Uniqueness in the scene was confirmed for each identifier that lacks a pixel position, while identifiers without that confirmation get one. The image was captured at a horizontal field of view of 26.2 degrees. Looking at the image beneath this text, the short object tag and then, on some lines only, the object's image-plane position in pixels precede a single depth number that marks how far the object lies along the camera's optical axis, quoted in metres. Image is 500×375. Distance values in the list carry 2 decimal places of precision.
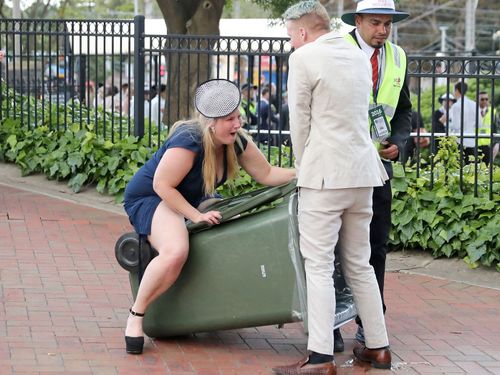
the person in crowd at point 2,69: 11.10
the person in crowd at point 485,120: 12.92
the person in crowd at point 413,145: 7.94
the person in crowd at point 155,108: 13.05
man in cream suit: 5.01
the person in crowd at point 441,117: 14.80
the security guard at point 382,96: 5.49
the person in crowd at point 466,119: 12.59
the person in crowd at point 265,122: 9.09
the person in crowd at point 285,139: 9.41
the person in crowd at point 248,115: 9.06
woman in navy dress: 5.42
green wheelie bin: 5.27
